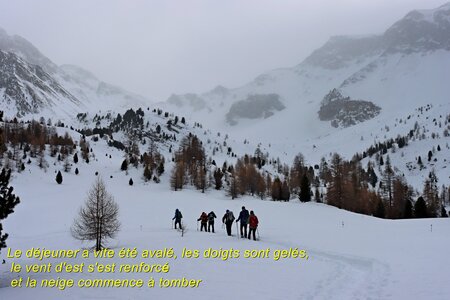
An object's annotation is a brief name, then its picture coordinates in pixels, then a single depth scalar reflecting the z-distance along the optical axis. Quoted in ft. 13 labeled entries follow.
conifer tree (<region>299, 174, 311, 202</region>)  271.08
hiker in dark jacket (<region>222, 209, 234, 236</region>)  106.18
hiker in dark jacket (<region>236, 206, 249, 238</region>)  100.48
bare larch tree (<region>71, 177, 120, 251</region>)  101.19
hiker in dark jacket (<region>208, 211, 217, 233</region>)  118.83
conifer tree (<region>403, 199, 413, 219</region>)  272.92
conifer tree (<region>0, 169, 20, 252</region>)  69.32
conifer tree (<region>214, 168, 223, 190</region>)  346.95
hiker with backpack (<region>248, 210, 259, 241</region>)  97.66
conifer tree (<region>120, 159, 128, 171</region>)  400.67
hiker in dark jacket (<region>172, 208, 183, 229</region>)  126.72
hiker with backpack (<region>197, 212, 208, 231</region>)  122.93
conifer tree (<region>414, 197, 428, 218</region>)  261.03
